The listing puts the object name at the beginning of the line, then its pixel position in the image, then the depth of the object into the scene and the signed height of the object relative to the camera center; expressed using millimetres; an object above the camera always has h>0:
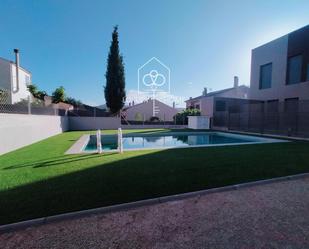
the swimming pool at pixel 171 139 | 10219 -1622
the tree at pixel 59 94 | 24969 +2752
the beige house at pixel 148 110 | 28594 +939
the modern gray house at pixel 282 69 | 12039 +3810
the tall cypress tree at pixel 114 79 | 18359 +3717
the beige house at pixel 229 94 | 27192 +3684
